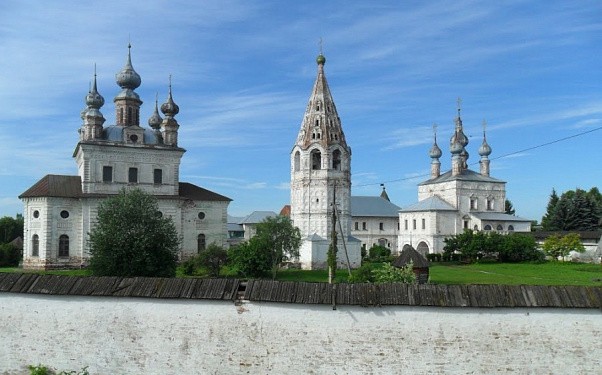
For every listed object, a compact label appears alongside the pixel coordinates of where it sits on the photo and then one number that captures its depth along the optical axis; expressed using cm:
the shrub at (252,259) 2642
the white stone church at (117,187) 3275
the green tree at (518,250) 4097
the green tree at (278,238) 2734
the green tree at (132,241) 2202
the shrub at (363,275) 1875
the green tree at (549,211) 6248
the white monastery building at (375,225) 5694
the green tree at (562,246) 4088
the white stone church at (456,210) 5084
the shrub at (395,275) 1536
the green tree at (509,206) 7648
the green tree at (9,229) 5609
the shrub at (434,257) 4416
